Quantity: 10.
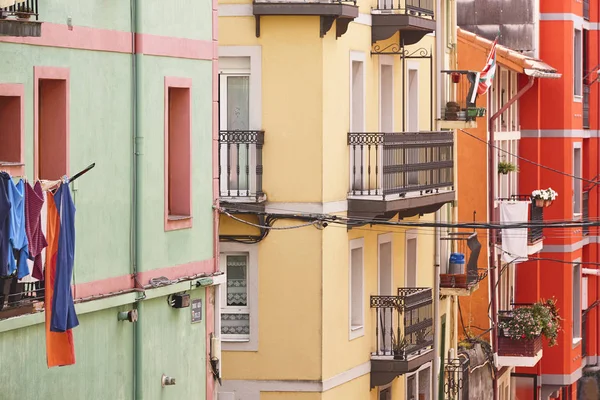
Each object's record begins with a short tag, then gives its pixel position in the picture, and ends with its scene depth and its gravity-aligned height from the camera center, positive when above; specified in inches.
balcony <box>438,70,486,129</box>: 1493.6 +42.0
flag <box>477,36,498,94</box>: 1494.8 +67.4
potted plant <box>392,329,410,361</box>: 1325.0 -129.5
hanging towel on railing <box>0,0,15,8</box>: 718.5 +60.3
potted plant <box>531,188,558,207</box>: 1877.5 -36.1
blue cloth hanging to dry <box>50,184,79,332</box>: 743.1 -41.1
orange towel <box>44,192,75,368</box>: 748.6 -58.2
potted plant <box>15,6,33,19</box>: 762.1 +59.7
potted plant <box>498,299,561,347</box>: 1788.9 -154.7
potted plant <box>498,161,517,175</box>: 1836.9 -6.3
